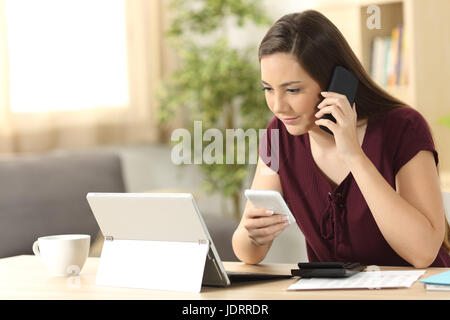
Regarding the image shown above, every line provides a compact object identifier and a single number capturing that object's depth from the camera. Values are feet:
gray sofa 16.36
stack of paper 11.20
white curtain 19.38
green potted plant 21.33
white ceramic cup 12.10
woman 12.12
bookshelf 16.67
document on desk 11.33
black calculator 11.56
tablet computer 11.41
